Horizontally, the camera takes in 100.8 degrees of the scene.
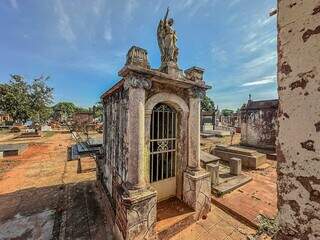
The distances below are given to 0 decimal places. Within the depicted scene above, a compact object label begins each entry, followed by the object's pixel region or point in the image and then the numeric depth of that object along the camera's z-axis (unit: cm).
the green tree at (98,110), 3589
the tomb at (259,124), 1130
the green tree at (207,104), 3957
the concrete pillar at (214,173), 574
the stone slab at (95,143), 1200
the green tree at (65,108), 5854
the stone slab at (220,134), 1978
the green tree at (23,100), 2344
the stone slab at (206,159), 643
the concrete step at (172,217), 364
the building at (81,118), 2120
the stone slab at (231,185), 540
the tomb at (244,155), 806
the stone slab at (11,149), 1143
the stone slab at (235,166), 679
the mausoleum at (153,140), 333
